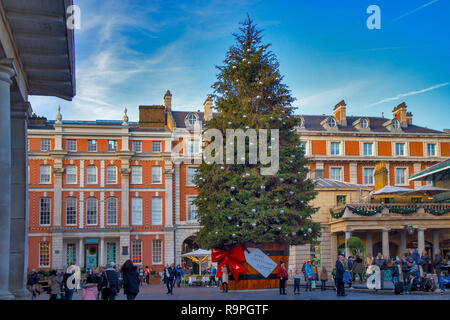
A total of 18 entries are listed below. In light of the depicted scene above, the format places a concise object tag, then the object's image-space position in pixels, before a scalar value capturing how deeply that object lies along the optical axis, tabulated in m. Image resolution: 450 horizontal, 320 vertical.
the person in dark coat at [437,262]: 24.57
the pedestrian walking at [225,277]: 28.60
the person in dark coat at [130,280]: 16.52
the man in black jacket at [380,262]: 25.59
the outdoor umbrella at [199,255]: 45.06
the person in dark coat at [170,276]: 31.97
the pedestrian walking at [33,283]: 31.71
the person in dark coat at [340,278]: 23.98
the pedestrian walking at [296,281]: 26.56
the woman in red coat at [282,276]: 26.00
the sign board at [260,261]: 28.70
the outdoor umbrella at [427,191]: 46.41
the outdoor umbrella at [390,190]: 46.66
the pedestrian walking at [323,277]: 28.94
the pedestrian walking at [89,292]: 18.56
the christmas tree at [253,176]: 28.53
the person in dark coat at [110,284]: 17.23
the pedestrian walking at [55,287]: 20.12
